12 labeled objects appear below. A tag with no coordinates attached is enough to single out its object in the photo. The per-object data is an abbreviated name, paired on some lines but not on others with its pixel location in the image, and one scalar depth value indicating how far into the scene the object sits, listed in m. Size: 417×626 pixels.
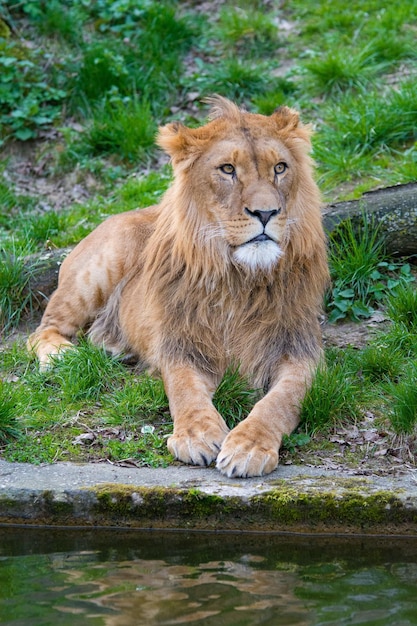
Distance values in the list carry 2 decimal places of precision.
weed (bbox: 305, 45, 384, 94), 18.56
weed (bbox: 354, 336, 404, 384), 11.73
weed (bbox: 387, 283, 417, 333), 12.68
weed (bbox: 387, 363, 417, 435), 10.33
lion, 10.27
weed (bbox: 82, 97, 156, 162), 18.55
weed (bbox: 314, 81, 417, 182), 16.17
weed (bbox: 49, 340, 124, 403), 11.72
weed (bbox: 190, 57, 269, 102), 19.30
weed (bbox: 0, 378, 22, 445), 10.53
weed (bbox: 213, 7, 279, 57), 20.80
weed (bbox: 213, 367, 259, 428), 10.83
